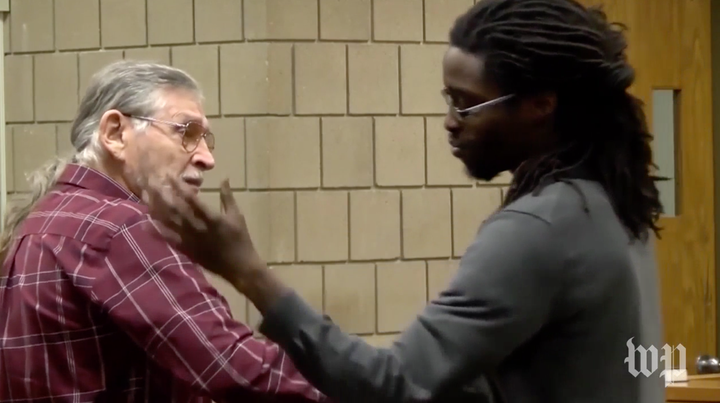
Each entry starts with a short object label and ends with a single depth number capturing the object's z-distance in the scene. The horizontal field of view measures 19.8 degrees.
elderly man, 4.32
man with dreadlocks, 3.11
